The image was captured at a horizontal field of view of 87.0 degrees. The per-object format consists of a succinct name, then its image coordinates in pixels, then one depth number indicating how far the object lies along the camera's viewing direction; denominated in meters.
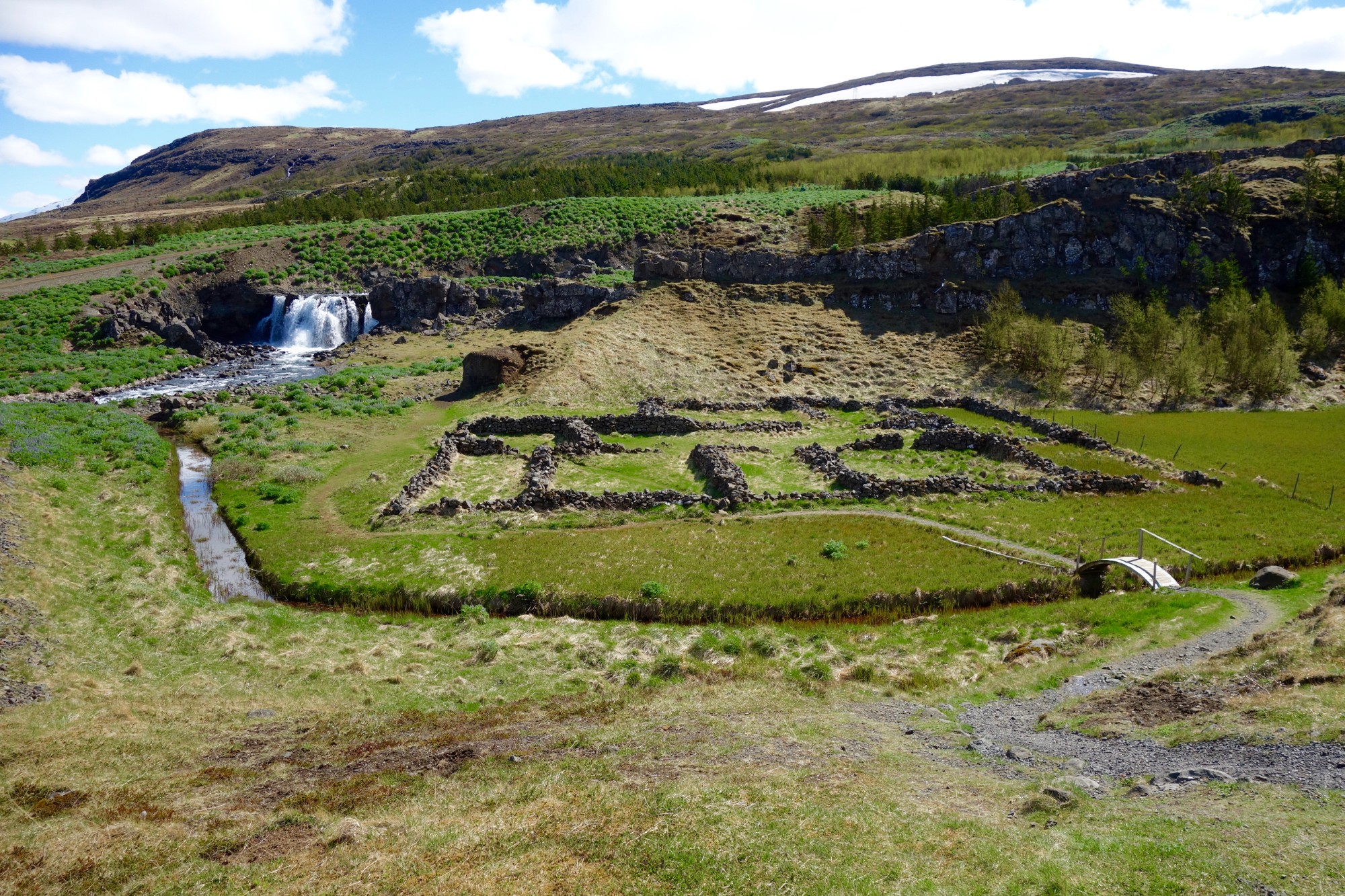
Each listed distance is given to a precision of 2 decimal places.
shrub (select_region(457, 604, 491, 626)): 22.55
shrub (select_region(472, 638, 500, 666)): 20.02
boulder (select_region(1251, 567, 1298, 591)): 23.49
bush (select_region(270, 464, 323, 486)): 35.97
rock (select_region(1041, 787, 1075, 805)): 11.64
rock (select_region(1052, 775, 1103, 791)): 12.42
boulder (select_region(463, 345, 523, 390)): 57.53
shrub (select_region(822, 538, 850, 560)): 26.59
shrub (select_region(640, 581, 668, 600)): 23.45
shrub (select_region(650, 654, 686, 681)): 19.17
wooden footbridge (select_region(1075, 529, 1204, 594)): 23.53
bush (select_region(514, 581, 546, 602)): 23.78
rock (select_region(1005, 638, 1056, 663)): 19.83
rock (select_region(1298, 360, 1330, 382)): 59.38
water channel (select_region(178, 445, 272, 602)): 25.78
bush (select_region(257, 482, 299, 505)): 33.38
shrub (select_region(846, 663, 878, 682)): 19.08
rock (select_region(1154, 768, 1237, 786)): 11.80
